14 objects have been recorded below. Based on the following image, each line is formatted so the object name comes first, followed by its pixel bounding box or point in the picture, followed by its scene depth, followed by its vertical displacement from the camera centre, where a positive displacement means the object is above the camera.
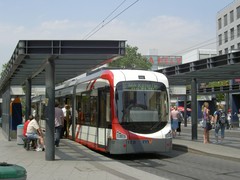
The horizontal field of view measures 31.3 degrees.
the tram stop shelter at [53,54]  12.38 +1.86
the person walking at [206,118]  18.55 -0.09
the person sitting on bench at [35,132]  15.34 -0.58
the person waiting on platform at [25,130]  15.66 -0.54
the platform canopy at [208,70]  19.17 +2.31
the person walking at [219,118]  18.89 -0.09
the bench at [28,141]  15.43 -0.92
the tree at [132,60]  65.88 +8.63
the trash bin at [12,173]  4.76 -0.64
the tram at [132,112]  13.77 +0.13
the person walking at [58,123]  15.97 -0.26
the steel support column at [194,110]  20.59 +0.27
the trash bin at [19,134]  17.72 -0.75
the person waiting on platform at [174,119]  22.41 -0.16
